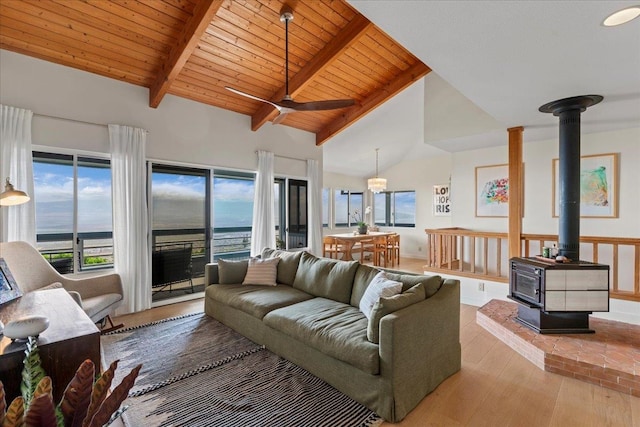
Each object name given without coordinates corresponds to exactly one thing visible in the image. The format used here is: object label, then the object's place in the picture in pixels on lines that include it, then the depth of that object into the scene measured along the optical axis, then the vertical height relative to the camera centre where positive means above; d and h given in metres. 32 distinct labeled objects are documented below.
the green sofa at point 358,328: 1.98 -0.92
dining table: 6.87 -0.67
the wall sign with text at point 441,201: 8.02 +0.25
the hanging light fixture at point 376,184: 7.52 +0.65
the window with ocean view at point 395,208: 8.88 +0.07
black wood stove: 2.92 -0.62
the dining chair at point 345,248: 6.91 -0.86
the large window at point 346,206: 8.95 +0.14
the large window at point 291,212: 5.98 -0.03
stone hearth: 2.34 -1.22
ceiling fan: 3.26 +1.18
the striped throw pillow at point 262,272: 3.67 -0.75
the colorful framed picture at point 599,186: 4.10 +0.33
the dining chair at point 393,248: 7.70 -0.94
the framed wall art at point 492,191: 4.90 +0.32
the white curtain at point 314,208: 6.27 +0.05
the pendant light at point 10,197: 2.71 +0.13
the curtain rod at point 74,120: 3.47 +1.09
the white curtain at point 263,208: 5.36 +0.05
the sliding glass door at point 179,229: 4.42 -0.27
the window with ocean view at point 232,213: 5.08 -0.04
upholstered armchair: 2.95 -0.74
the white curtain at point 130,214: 3.90 -0.04
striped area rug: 2.00 -1.34
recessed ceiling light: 1.72 +1.13
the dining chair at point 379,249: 7.49 -0.95
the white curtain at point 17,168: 3.18 +0.47
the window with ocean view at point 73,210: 3.59 +0.02
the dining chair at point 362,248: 7.20 -0.91
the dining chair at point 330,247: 7.19 -0.88
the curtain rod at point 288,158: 5.75 +1.04
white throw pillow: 2.44 -0.66
